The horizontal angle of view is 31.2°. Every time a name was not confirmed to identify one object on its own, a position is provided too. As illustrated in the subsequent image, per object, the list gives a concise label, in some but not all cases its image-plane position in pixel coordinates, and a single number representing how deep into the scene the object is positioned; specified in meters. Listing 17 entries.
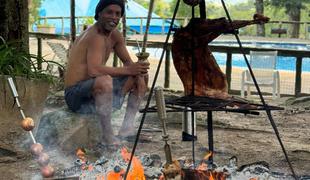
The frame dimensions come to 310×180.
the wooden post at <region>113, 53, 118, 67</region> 11.03
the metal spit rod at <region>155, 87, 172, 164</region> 2.75
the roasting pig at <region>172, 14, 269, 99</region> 3.83
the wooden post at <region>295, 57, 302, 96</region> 9.30
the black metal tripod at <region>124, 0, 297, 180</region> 3.87
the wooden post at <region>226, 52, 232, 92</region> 9.87
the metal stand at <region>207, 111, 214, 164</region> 3.90
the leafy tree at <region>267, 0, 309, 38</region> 29.77
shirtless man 5.03
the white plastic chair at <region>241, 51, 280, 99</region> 10.21
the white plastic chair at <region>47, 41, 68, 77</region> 12.01
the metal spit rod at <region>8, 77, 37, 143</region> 3.79
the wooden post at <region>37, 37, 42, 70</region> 11.33
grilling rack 3.30
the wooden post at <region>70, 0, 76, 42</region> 9.60
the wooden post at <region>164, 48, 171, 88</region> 10.21
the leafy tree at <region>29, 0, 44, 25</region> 26.22
